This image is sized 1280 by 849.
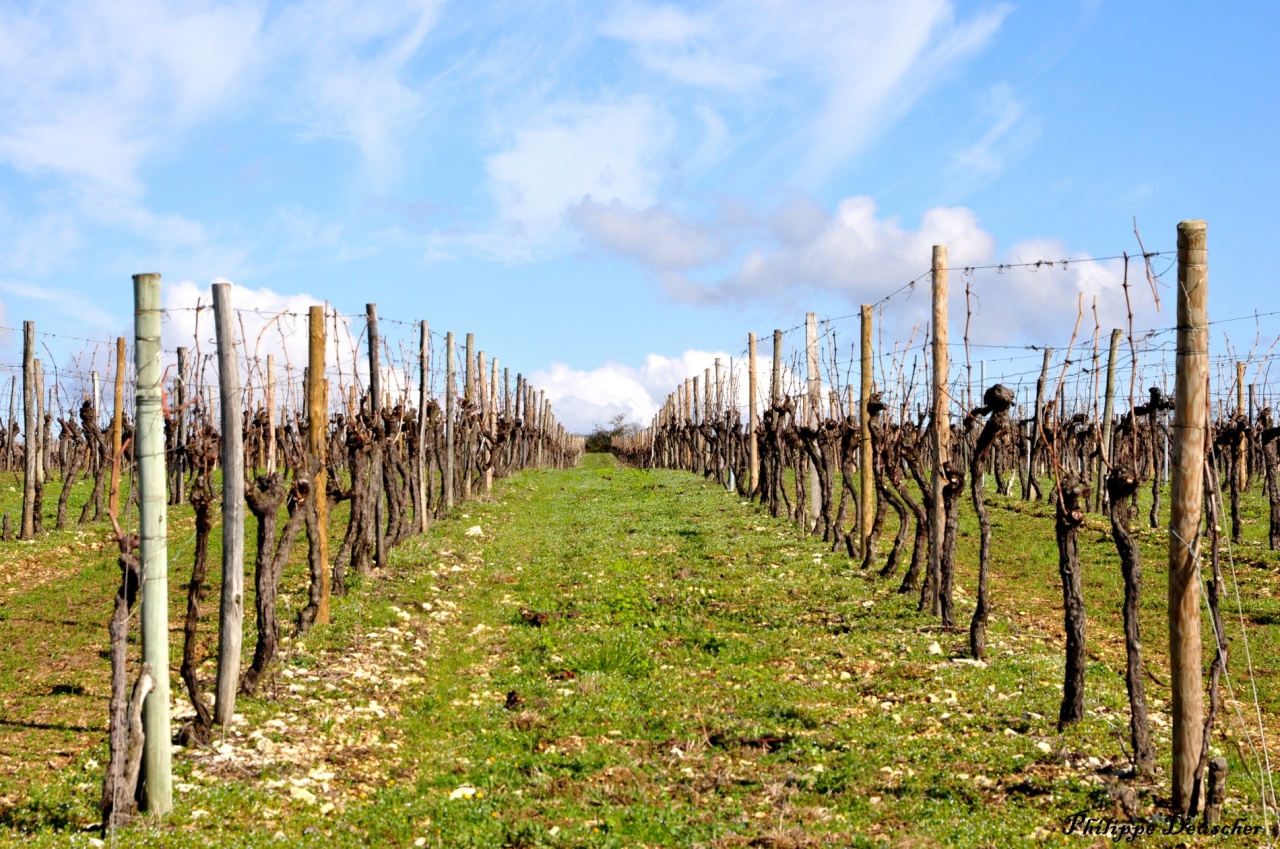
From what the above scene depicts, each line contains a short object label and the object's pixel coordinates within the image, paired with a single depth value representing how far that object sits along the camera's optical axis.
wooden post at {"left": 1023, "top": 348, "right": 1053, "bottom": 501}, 28.29
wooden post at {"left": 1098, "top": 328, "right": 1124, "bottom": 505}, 26.44
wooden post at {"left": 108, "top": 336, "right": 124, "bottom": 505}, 12.81
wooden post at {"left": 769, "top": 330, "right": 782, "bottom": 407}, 26.50
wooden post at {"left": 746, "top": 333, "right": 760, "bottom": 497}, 30.61
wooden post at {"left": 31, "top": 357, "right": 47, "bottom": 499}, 28.12
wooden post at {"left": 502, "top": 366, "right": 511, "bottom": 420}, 42.85
